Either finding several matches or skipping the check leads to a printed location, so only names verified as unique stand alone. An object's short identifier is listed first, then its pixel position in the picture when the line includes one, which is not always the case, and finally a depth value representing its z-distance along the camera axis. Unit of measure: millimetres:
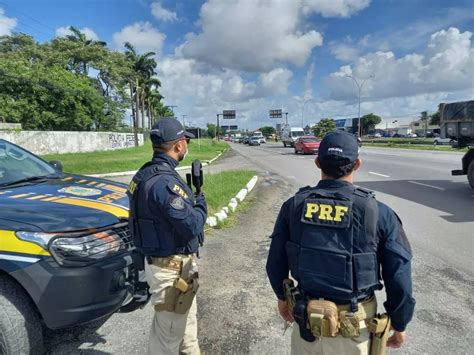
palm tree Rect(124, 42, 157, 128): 54094
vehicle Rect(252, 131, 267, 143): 57672
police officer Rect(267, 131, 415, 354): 1710
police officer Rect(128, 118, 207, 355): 2258
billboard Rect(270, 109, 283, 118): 88938
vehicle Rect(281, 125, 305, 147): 41488
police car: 2395
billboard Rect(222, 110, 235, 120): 83875
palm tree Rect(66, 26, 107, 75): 43031
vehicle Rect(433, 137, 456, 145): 37859
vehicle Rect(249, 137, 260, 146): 56031
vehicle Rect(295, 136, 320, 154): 26719
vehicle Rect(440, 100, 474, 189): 9609
